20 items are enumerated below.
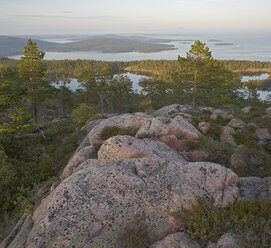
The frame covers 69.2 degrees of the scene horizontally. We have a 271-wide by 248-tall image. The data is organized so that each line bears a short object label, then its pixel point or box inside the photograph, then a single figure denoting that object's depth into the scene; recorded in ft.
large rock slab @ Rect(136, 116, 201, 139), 34.88
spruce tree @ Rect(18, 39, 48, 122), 105.60
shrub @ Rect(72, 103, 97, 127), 76.23
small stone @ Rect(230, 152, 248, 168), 32.81
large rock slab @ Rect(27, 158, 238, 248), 16.20
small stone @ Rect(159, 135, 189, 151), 33.94
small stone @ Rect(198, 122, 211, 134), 50.65
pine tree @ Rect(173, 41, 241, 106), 110.11
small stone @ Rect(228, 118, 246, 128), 60.85
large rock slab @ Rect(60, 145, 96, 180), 29.08
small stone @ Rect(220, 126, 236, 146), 47.22
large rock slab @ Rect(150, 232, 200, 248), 14.99
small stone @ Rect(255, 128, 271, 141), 55.03
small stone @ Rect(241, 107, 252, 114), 93.89
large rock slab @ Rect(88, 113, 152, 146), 37.20
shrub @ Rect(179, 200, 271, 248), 14.47
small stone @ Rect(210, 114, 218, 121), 68.96
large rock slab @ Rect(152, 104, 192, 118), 75.48
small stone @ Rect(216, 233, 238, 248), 14.26
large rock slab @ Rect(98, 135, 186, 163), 26.35
